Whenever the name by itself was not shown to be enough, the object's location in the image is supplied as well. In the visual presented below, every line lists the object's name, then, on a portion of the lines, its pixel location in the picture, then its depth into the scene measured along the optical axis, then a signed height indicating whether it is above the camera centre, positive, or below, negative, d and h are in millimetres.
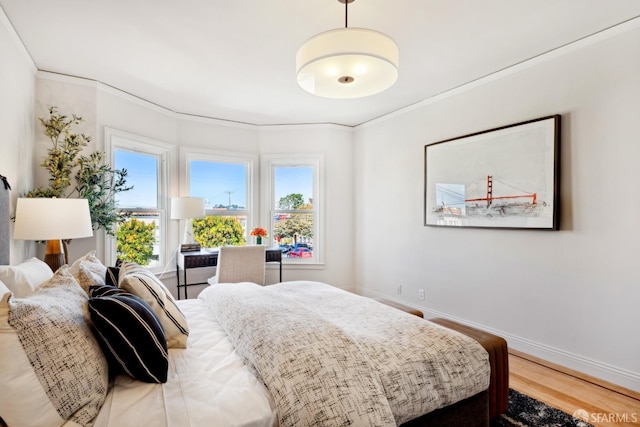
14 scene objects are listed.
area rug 1861 -1218
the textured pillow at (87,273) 1626 -332
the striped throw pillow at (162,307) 1519 -462
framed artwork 2646 +291
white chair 3582 -615
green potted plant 2803 +352
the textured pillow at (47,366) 906 -468
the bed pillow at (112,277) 1811 -376
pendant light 1647 +785
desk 3766 -585
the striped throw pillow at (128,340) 1163 -472
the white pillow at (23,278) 1396 -308
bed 1085 -649
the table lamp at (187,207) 3877 +31
